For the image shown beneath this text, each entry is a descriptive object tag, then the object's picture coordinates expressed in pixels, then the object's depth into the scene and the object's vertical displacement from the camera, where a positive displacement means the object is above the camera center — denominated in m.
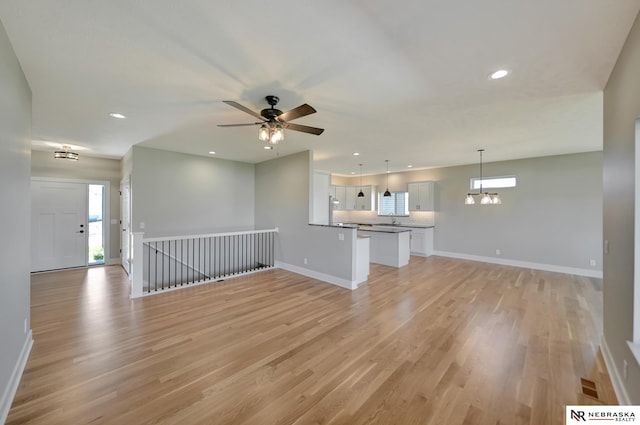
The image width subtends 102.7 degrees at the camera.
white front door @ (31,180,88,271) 5.74 -0.35
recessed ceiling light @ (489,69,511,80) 2.32 +1.29
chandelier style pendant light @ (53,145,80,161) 5.10 +1.14
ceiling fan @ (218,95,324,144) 2.70 +0.95
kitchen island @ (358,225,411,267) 6.40 -0.89
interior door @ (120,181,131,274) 5.71 -0.28
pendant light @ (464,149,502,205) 5.66 +0.32
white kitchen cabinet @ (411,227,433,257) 7.82 -0.90
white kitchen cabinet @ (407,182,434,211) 7.91 +0.51
